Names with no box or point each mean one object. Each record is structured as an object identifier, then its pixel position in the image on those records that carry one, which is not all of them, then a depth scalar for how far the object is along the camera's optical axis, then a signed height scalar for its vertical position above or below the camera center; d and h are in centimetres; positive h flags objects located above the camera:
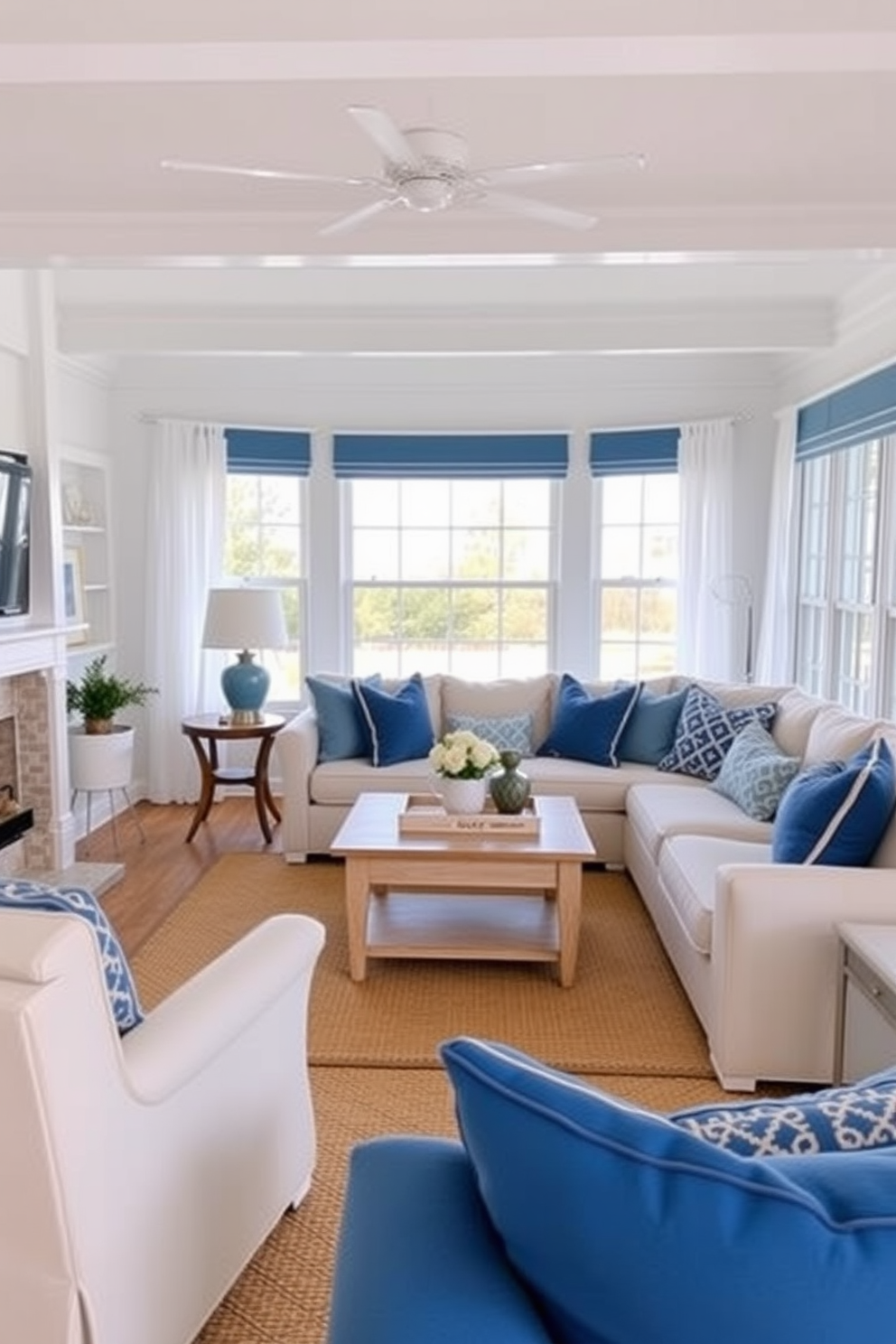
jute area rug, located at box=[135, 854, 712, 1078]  293 -145
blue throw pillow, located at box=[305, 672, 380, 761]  488 -78
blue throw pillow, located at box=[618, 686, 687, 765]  487 -79
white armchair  132 -93
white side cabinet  223 -104
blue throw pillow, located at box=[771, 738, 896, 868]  285 -71
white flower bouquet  366 -70
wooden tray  355 -93
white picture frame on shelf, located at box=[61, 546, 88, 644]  530 -11
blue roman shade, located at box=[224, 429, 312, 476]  590 +74
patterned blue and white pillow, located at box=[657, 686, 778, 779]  454 -76
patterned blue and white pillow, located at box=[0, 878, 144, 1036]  155 -59
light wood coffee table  334 -108
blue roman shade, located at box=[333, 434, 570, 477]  591 +73
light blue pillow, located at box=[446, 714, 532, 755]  498 -82
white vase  369 -85
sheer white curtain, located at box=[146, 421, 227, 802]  578 +8
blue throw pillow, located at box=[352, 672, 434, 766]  484 -77
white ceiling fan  222 +97
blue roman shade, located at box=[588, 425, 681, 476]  580 +76
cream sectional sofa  265 -100
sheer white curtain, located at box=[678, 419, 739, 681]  572 +22
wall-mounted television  411 +17
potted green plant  495 -67
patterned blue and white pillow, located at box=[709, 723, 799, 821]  386 -82
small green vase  373 -84
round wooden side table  500 -96
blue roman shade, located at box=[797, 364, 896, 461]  413 +77
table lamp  508 -29
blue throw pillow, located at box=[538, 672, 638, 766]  486 -78
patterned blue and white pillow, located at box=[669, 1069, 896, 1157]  100 -59
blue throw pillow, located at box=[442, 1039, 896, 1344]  78 -55
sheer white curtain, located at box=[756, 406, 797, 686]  538 +1
